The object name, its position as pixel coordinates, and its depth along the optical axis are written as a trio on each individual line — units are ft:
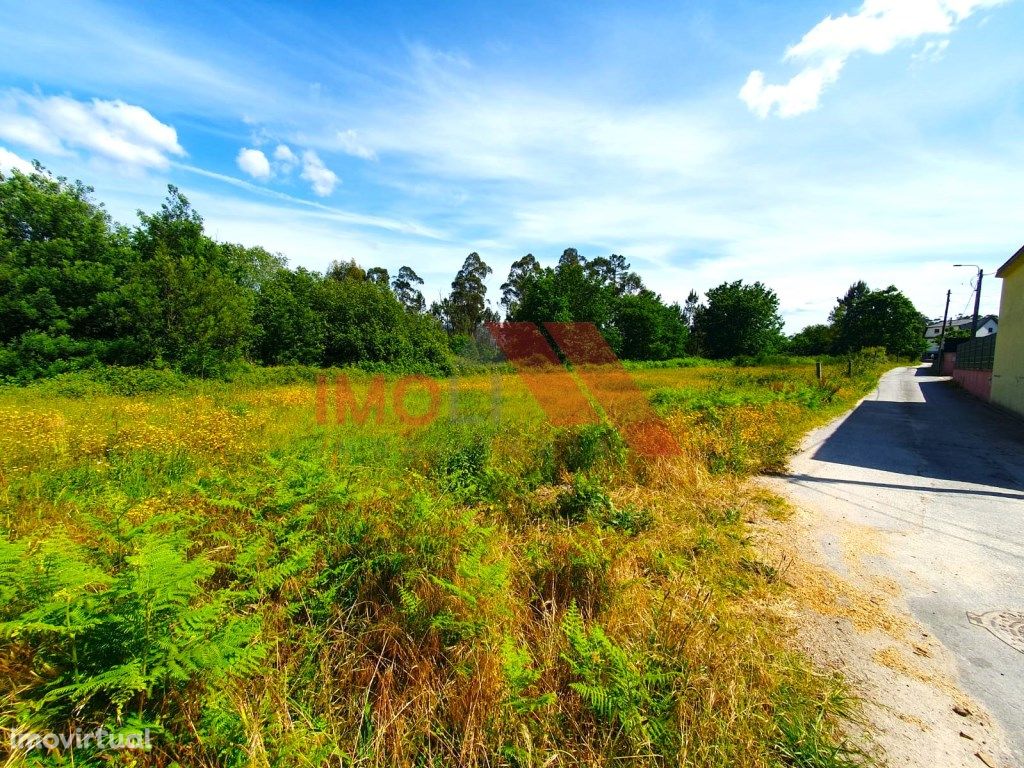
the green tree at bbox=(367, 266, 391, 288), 163.34
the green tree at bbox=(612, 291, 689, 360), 130.11
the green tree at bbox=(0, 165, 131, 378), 47.50
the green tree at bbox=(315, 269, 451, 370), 78.33
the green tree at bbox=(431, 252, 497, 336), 165.48
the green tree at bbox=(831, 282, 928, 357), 159.94
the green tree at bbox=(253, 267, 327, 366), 75.82
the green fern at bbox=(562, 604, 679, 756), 6.32
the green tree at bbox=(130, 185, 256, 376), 53.31
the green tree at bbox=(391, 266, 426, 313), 184.96
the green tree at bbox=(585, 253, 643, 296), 205.92
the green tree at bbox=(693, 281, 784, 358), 142.31
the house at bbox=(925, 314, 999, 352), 205.11
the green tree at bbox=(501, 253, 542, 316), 176.96
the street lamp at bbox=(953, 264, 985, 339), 81.46
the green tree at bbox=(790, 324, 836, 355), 175.83
